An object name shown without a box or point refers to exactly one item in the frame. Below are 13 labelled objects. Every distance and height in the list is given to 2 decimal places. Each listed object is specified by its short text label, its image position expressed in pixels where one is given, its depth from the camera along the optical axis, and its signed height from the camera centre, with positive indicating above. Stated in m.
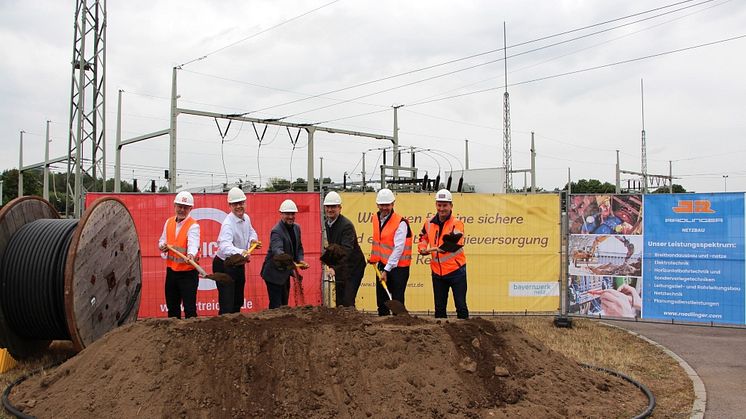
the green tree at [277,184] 36.12 +2.25
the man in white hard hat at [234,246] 7.38 -0.40
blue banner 9.29 -0.68
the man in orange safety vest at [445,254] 7.43 -0.50
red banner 9.87 -0.34
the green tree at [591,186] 62.01 +3.38
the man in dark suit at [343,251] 7.34 -0.47
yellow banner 10.15 -0.58
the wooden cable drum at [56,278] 6.71 -0.76
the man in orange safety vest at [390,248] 7.46 -0.43
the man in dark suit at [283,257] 7.21 -0.52
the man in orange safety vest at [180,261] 7.29 -0.58
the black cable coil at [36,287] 6.91 -0.86
